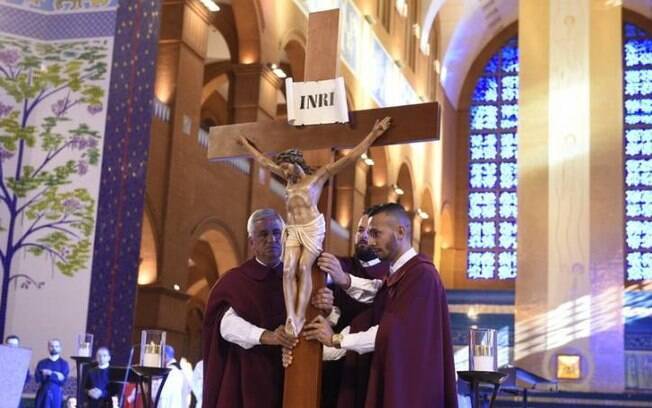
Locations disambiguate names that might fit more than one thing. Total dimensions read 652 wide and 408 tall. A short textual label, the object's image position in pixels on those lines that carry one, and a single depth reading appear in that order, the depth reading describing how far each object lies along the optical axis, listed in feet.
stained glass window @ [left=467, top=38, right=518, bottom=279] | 108.78
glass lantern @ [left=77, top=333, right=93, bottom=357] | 31.04
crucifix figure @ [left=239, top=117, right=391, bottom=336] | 14.35
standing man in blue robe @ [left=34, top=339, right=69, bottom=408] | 37.63
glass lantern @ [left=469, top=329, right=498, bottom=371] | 15.19
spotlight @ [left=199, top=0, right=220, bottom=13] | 53.21
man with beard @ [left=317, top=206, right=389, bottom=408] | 15.10
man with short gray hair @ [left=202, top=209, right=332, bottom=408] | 15.30
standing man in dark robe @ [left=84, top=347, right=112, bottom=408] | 35.94
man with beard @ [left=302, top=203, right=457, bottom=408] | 13.52
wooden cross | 14.25
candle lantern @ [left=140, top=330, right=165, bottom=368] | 16.21
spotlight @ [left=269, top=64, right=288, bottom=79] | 60.34
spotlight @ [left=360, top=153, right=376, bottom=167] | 77.92
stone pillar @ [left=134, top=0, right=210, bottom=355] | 49.23
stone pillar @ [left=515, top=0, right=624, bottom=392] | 53.52
